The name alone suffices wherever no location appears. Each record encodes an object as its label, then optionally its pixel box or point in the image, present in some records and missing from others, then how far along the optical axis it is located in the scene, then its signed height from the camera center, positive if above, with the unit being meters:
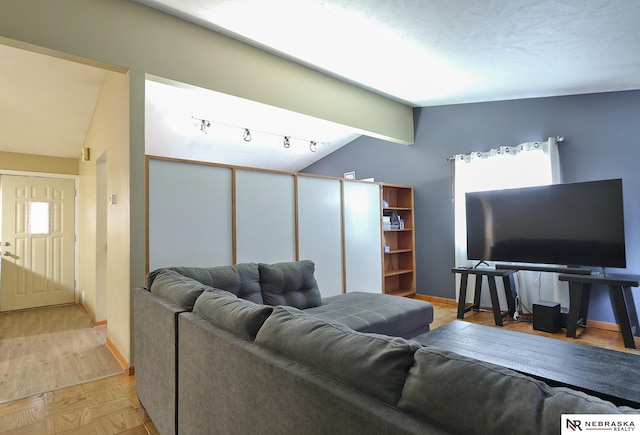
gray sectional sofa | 0.68 -0.40
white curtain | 4.10 +0.55
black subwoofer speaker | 3.67 -1.01
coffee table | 1.67 -0.78
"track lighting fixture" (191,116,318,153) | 4.85 +1.45
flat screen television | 3.37 -0.03
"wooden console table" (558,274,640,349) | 3.19 -0.78
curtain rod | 4.03 +0.94
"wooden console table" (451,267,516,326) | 3.98 -0.81
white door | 4.70 -0.16
